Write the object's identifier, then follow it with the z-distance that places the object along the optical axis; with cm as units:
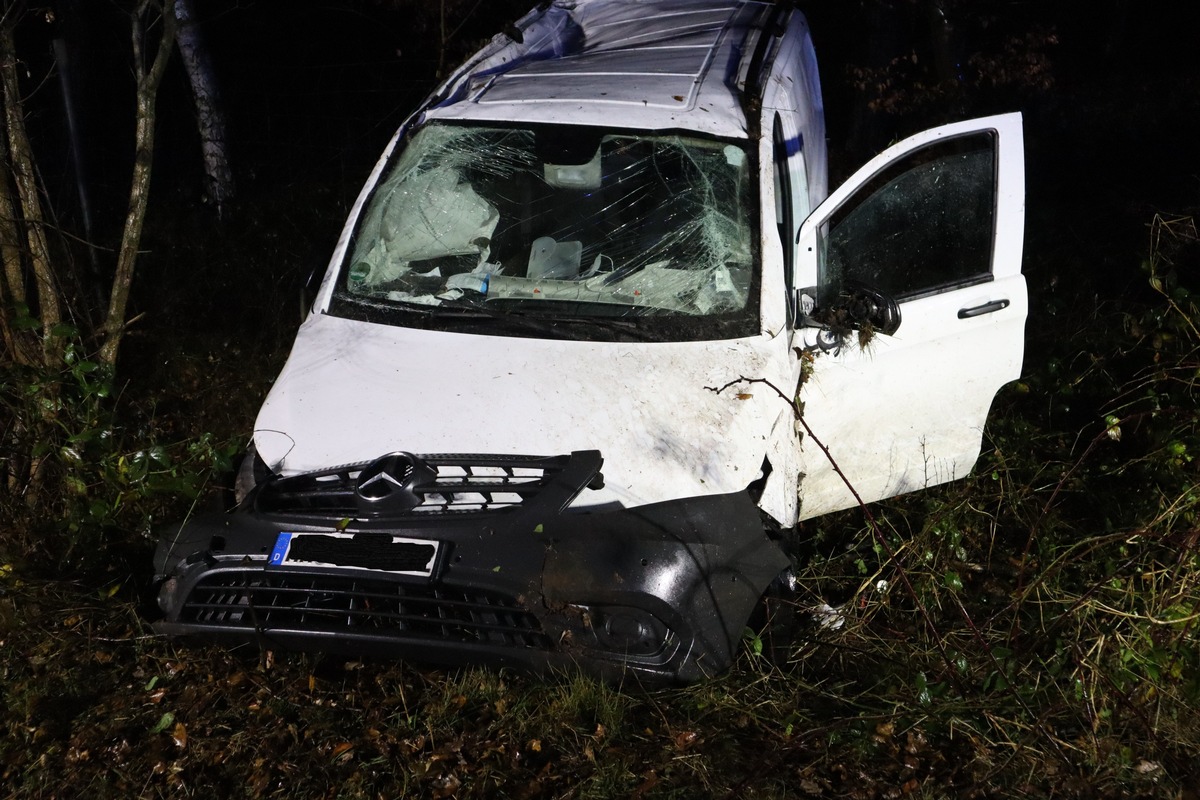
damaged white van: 294
